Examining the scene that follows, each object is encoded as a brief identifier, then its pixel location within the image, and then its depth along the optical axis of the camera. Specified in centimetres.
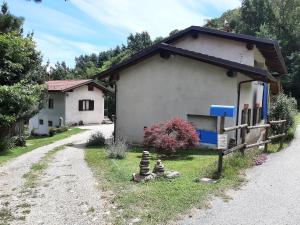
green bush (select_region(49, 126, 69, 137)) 2059
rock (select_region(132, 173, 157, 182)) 632
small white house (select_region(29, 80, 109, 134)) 2327
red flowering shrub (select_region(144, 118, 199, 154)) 865
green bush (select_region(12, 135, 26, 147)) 1422
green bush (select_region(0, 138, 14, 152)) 1273
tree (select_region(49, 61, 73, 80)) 3867
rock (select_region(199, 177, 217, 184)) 621
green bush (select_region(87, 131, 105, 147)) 1276
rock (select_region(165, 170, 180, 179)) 644
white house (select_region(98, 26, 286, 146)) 1095
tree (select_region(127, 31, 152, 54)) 5300
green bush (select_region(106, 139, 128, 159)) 904
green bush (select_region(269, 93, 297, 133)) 1213
